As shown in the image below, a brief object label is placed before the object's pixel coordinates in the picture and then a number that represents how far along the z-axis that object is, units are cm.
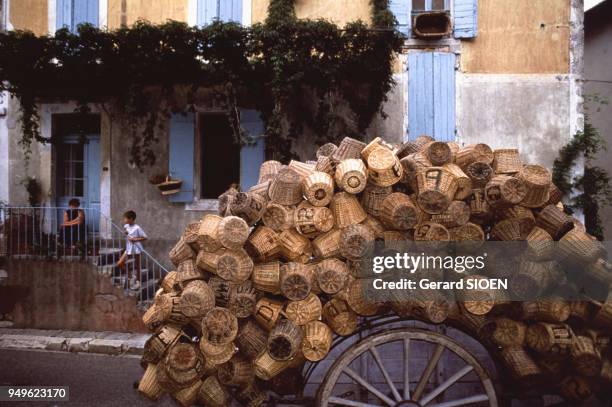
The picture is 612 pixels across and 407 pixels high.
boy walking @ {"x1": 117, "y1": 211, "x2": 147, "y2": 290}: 768
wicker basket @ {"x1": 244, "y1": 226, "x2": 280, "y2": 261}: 281
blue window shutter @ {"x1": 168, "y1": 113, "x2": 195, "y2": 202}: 906
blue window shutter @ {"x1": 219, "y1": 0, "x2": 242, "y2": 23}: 912
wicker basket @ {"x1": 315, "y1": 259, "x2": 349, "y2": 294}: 273
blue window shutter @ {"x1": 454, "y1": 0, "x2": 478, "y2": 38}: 856
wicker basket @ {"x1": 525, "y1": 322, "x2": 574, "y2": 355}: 264
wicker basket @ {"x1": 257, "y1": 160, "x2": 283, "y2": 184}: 337
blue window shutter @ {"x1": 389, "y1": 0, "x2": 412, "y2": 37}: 870
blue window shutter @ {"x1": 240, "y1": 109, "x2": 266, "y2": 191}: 895
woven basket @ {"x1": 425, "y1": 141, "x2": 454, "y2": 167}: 284
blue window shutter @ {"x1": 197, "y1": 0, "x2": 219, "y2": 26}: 916
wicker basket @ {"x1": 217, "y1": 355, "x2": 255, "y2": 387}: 278
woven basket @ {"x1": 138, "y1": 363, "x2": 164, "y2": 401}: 284
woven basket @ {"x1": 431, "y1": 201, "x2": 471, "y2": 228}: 274
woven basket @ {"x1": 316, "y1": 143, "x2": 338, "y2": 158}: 335
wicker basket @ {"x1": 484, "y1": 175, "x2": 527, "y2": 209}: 271
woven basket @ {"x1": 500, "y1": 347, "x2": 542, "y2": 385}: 268
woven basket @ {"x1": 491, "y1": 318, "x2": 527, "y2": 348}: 275
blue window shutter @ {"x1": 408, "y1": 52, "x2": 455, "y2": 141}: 861
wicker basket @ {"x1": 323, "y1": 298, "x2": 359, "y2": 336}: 282
